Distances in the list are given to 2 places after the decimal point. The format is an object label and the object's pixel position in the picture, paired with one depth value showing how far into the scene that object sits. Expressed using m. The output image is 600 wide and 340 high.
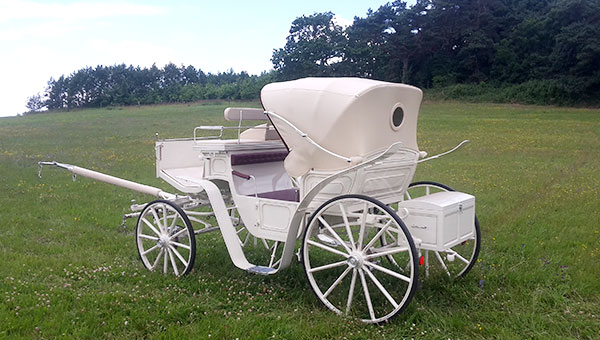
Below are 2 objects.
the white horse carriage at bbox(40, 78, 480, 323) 5.21
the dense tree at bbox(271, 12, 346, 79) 52.81
